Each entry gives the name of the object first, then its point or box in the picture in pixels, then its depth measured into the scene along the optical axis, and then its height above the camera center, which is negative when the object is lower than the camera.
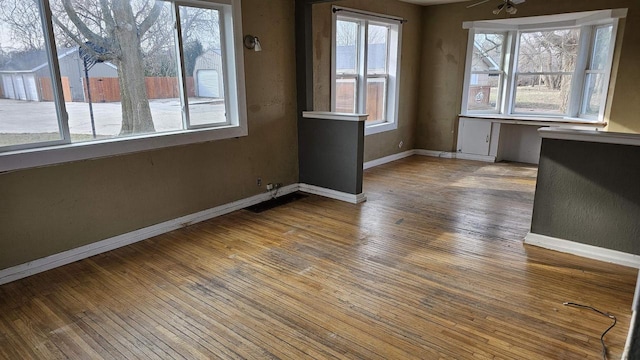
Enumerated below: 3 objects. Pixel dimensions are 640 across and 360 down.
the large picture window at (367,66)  5.55 +0.23
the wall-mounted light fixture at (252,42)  4.20 +0.41
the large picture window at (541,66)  6.00 +0.24
